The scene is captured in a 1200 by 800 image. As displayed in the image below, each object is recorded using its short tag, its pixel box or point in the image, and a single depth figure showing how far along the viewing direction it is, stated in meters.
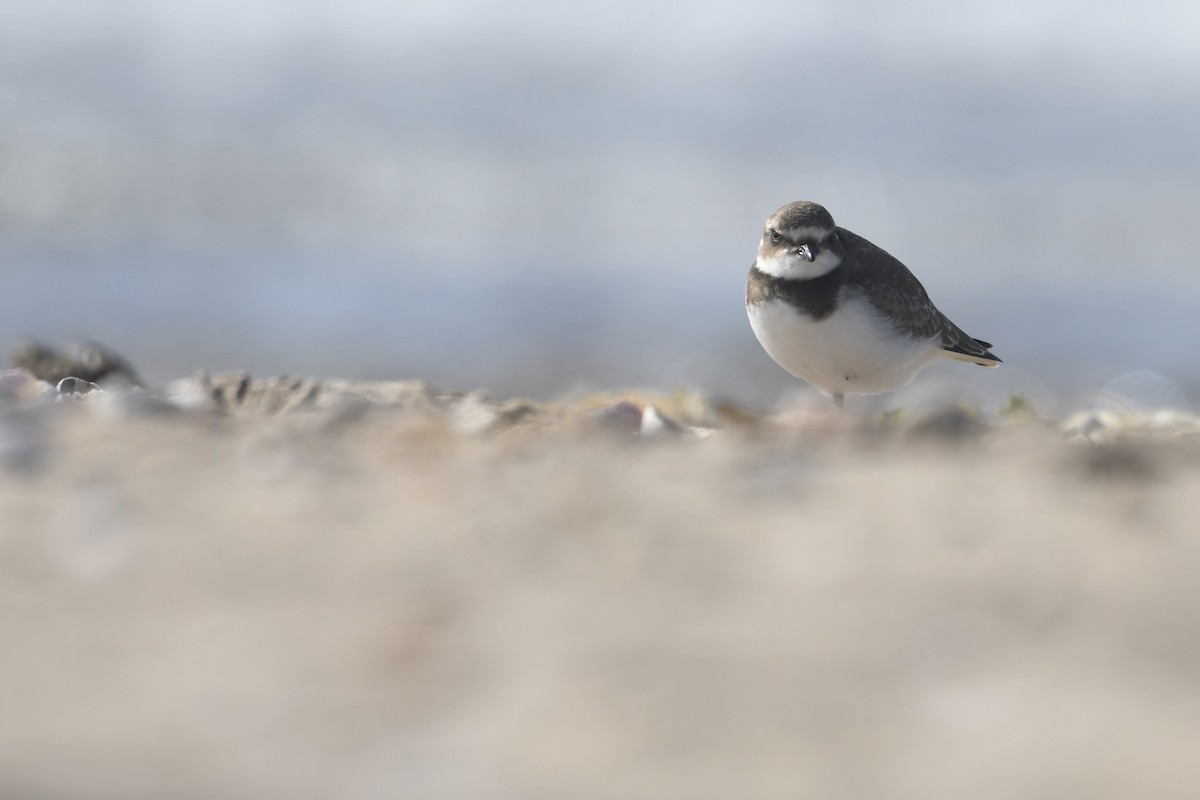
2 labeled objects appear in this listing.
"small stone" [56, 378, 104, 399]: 11.66
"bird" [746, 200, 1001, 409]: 12.03
